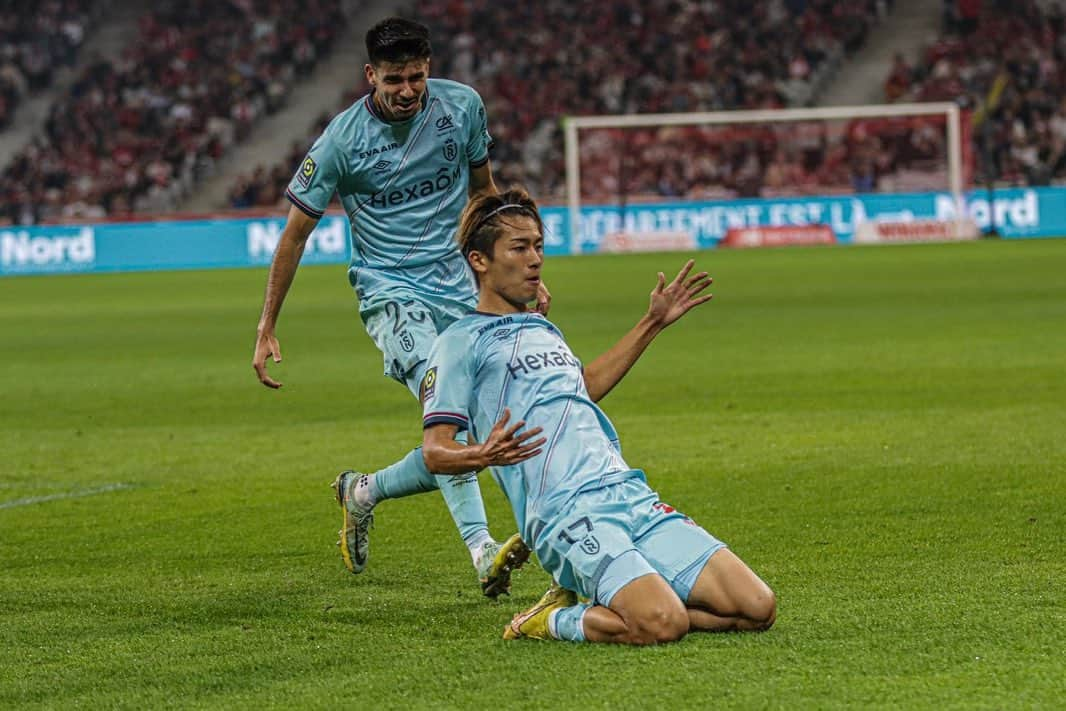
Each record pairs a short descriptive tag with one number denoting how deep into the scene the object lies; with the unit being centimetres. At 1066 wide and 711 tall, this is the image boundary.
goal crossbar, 6919
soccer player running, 1263
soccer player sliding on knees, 978
